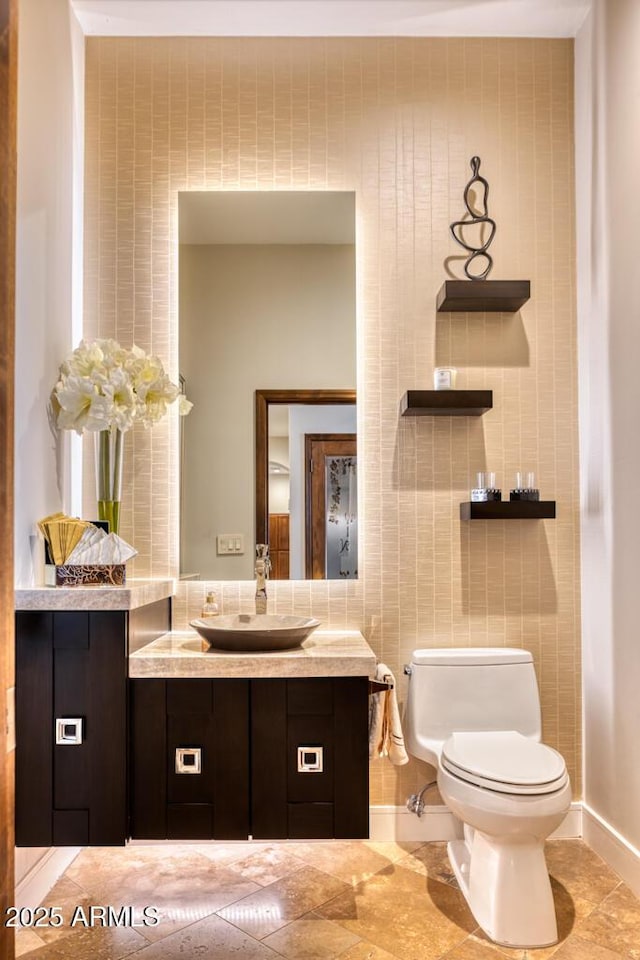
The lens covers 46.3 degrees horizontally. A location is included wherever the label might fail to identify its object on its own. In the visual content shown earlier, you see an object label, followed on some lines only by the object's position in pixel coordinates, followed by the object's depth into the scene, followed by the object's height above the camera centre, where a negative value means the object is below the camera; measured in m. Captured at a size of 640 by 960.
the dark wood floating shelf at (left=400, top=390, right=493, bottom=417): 2.49 +0.29
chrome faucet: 2.46 -0.31
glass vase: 2.36 +0.05
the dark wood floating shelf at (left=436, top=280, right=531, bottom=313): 2.52 +0.66
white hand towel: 2.31 -0.76
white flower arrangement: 2.23 +0.30
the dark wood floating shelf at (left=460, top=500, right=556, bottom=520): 2.50 -0.08
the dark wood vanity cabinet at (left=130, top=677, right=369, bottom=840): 1.97 -0.72
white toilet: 1.93 -0.79
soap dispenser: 2.48 -0.40
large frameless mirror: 2.63 +0.38
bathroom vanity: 1.93 -0.66
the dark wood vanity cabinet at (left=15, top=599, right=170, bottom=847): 1.92 -0.62
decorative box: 2.05 -0.24
